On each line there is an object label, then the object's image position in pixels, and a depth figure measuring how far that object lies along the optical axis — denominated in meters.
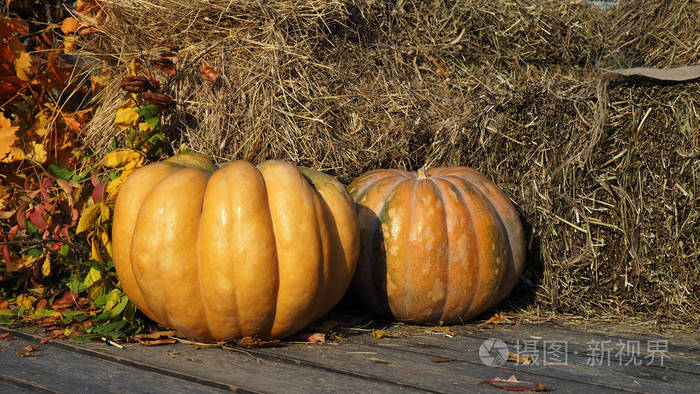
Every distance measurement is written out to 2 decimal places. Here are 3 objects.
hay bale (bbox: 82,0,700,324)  2.80
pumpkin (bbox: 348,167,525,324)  2.58
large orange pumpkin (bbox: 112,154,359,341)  2.12
